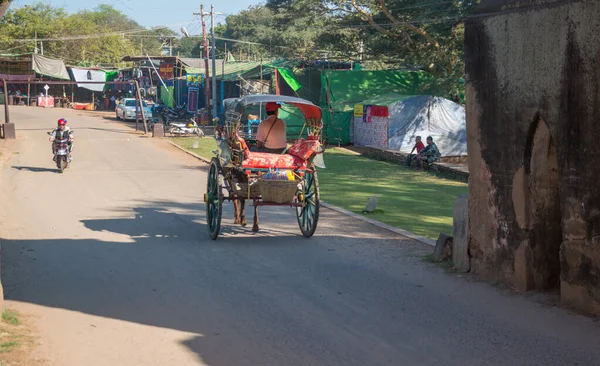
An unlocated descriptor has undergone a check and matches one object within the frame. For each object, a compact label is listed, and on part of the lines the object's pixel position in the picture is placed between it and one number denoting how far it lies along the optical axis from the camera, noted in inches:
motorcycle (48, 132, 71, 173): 893.8
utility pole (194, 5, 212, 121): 1831.9
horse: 464.1
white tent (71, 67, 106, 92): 2623.0
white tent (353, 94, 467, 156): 1357.0
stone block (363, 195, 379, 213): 614.5
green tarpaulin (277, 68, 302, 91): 1625.2
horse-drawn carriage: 457.4
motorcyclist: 895.7
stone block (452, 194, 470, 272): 379.2
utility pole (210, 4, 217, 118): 1754.4
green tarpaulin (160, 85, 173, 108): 2250.2
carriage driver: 507.2
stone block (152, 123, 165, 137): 1512.9
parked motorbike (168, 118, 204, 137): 1551.4
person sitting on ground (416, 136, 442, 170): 1059.9
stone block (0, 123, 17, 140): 1373.0
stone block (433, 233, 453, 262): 403.9
